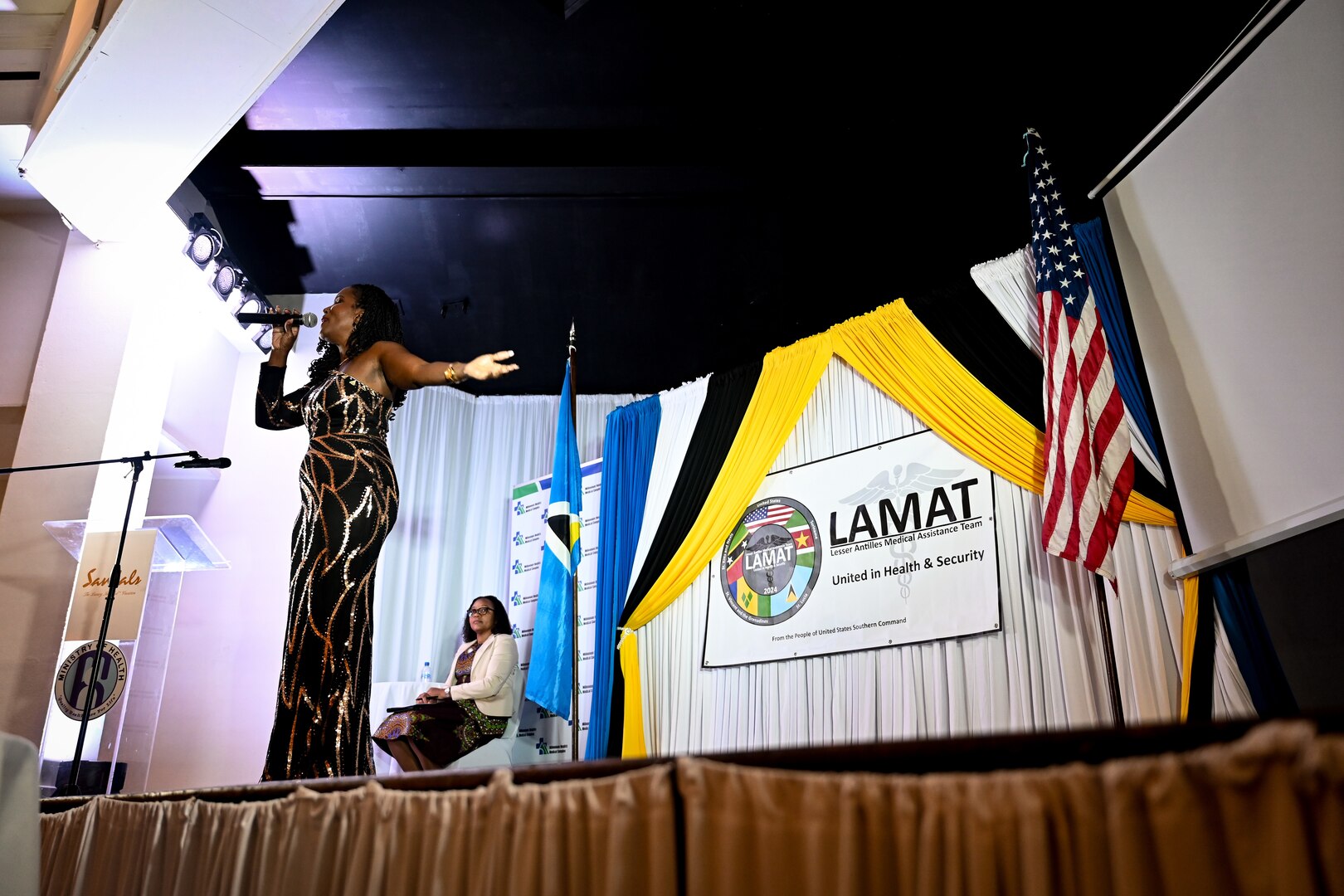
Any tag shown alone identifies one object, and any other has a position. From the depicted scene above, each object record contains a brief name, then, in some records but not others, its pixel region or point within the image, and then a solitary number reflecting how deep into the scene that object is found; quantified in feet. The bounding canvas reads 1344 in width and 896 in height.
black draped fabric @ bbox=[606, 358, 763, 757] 16.34
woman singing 7.57
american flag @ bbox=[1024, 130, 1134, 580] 10.55
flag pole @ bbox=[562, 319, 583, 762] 14.48
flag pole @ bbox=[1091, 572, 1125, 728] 10.38
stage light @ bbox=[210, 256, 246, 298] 16.80
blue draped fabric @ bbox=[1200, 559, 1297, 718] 9.08
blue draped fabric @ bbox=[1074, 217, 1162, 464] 11.40
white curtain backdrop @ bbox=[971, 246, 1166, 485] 12.58
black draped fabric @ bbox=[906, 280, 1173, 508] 12.30
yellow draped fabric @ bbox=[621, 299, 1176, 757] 12.26
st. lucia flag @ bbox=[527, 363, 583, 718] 15.05
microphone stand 10.74
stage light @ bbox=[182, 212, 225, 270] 15.93
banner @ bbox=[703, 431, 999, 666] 12.40
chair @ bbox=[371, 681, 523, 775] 16.78
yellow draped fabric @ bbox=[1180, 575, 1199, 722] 9.81
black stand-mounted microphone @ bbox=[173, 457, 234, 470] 11.19
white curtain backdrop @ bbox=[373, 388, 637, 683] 18.56
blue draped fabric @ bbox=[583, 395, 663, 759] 16.85
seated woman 14.38
